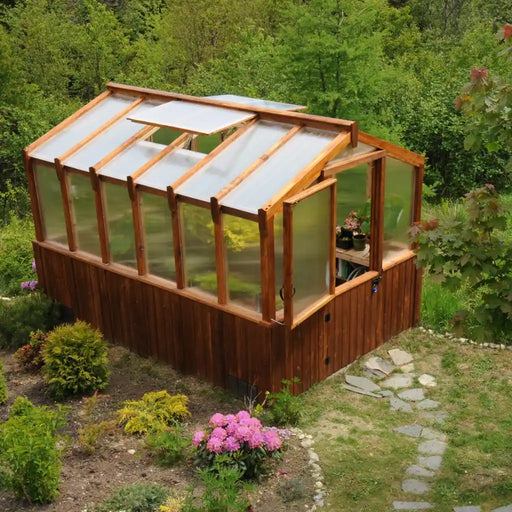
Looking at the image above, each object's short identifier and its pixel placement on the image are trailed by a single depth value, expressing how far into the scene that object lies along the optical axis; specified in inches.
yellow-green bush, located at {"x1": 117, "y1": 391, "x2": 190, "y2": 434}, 323.6
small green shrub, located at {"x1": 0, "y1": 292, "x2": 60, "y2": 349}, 417.4
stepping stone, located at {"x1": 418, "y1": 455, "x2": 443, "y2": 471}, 304.2
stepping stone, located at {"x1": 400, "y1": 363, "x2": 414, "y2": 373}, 388.8
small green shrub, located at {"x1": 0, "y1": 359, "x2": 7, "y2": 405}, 350.9
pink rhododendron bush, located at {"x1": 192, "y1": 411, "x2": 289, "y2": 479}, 285.4
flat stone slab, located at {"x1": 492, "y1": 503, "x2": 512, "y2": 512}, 267.2
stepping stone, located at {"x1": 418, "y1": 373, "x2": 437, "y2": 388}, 373.4
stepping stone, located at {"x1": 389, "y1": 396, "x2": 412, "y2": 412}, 353.4
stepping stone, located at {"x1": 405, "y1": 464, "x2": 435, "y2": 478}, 297.6
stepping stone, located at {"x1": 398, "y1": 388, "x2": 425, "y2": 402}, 362.3
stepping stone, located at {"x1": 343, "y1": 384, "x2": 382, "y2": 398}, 366.0
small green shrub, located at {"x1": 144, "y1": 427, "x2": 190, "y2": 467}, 299.4
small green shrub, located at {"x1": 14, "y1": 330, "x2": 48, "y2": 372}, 388.8
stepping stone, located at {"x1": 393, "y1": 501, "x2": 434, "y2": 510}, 274.1
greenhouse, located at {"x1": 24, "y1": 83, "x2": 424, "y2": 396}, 331.9
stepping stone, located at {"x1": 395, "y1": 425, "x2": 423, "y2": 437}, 331.3
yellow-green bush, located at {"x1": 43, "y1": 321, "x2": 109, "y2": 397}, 354.9
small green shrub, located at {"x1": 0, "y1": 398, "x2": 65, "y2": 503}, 253.3
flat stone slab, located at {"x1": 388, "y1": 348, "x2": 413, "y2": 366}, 395.5
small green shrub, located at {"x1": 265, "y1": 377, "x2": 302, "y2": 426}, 331.0
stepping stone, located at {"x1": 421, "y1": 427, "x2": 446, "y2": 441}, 327.8
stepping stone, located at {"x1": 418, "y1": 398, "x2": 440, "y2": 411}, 353.7
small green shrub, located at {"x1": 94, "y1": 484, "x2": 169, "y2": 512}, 263.0
